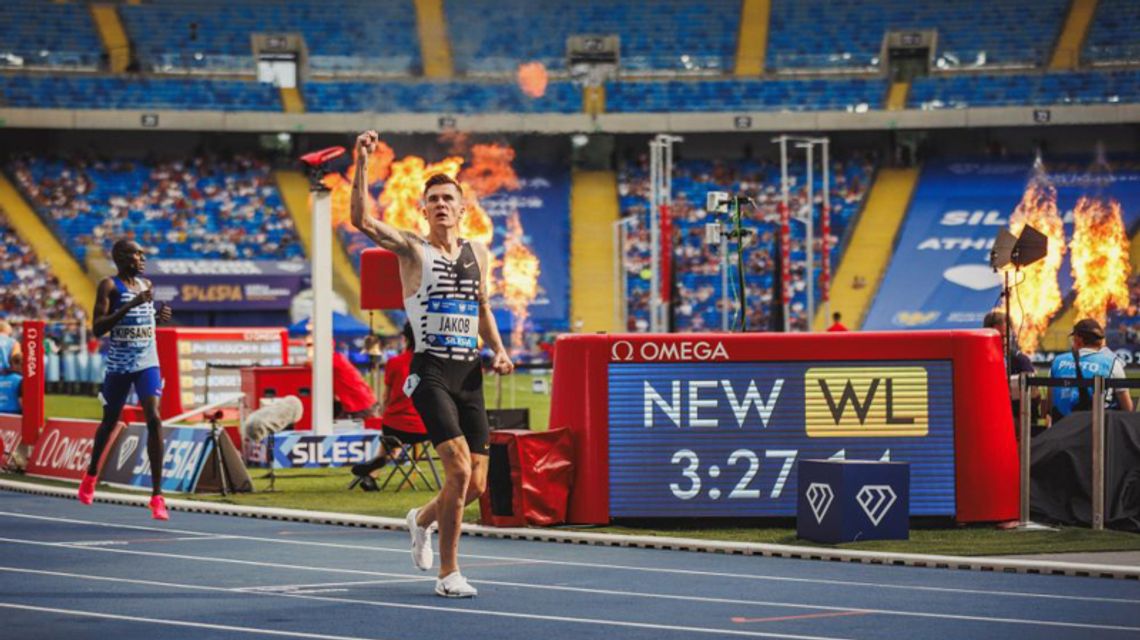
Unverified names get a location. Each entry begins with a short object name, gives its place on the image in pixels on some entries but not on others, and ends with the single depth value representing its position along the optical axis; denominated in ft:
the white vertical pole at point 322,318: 67.36
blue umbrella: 152.49
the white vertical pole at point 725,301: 140.47
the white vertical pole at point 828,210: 170.81
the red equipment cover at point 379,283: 60.39
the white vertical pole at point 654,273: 149.48
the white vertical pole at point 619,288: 173.68
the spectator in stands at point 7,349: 69.41
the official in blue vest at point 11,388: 70.64
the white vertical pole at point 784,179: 150.51
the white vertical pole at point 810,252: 154.81
